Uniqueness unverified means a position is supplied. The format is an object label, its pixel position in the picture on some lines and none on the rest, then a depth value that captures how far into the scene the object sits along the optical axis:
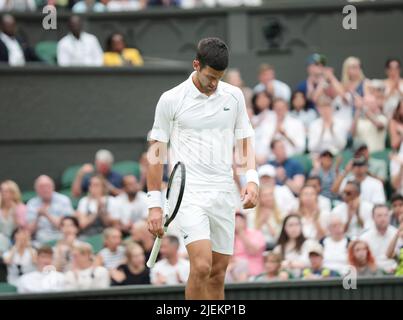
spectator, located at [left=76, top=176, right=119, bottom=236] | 13.38
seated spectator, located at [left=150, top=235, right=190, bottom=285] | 12.02
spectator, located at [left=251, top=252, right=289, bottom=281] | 11.96
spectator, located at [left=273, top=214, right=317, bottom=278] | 12.27
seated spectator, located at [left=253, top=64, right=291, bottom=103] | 15.37
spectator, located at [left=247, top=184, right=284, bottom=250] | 12.98
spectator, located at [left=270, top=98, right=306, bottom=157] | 14.55
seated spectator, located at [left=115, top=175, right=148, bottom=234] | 13.51
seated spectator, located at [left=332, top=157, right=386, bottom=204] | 13.58
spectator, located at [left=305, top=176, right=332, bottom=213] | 13.20
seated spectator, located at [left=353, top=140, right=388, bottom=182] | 13.97
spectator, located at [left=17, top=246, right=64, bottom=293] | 11.95
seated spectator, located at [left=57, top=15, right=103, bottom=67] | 15.55
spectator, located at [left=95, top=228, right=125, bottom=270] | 12.51
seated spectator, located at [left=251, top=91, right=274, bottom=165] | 14.49
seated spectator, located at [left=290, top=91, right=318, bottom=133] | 14.96
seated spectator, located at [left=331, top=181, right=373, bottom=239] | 12.91
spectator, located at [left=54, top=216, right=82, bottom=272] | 12.30
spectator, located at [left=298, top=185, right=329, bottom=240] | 12.88
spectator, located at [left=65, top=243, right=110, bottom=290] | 11.88
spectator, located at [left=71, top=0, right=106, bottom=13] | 16.50
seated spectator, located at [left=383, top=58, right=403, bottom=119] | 14.85
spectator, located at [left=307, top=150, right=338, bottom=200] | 13.68
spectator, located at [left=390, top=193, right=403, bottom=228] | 12.97
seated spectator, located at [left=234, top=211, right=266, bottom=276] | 12.36
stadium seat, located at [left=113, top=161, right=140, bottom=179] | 14.47
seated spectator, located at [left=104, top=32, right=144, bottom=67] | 15.65
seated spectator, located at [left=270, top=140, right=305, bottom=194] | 13.69
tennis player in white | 8.60
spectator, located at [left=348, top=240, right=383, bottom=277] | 11.98
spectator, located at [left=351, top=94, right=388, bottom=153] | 14.59
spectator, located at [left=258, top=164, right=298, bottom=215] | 13.27
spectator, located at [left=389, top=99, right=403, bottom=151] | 14.35
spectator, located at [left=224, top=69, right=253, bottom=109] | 14.97
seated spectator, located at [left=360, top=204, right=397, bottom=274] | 12.37
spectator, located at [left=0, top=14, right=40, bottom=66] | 15.49
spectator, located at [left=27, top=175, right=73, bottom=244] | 13.27
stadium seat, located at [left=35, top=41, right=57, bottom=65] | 16.11
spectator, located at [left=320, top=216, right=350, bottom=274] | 12.18
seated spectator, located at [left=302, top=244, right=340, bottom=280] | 11.87
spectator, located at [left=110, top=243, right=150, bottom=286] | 11.97
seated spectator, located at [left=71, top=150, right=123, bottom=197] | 13.97
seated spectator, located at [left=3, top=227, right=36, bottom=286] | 12.49
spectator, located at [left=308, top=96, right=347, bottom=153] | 14.55
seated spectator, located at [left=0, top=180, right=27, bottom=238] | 13.24
